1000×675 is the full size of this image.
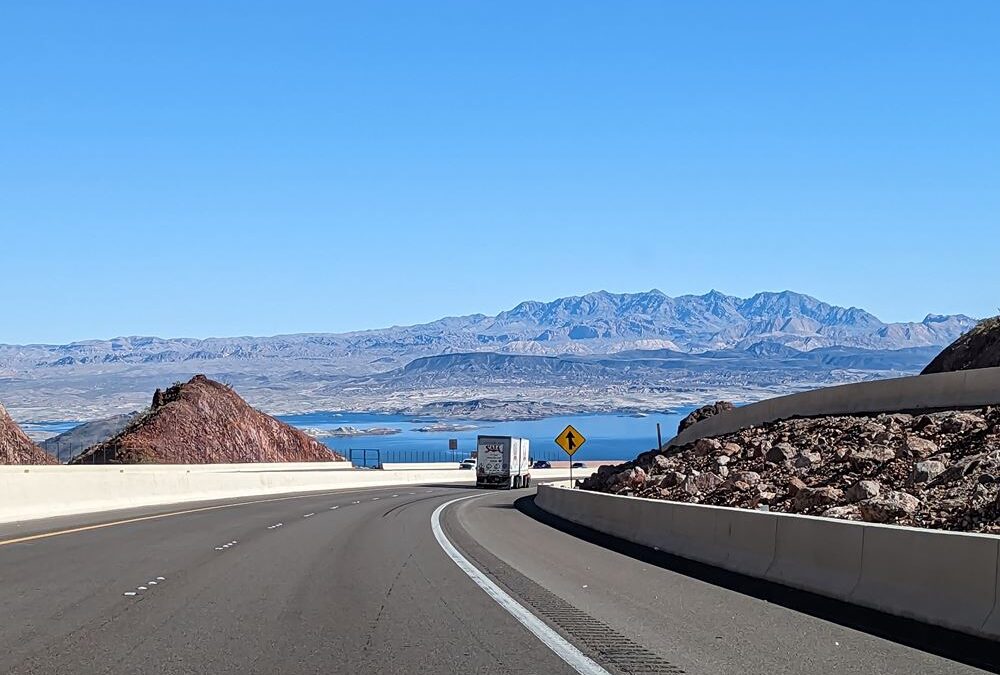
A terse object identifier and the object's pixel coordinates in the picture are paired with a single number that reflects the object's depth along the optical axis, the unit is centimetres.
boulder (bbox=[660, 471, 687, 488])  3196
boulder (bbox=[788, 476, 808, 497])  2409
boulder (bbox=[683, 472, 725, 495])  3002
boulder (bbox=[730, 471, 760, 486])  2822
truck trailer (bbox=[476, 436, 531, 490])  7438
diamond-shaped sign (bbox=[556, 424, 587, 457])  5341
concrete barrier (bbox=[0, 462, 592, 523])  3120
